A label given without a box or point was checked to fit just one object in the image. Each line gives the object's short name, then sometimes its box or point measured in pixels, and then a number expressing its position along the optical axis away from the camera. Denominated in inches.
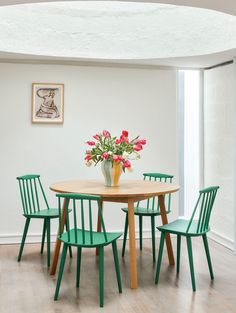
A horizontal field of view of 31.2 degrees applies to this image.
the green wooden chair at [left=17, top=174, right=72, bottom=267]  165.5
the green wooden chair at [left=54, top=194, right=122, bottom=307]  124.8
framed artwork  201.2
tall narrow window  224.5
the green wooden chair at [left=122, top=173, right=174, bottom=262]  175.3
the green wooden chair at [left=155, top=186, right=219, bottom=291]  138.4
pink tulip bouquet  158.9
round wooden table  140.6
